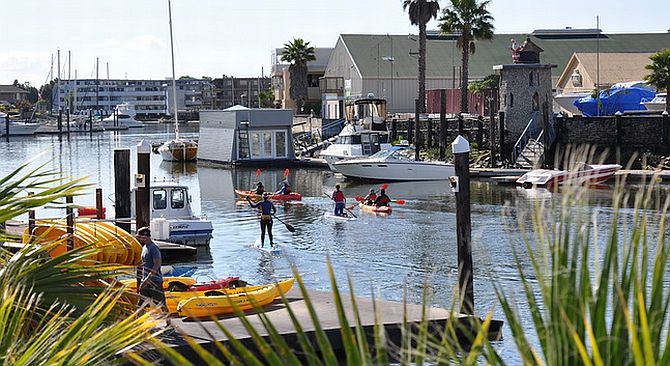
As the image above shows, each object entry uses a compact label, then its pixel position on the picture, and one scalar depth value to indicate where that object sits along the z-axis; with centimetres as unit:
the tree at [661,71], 5606
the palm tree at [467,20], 6719
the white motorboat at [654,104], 6025
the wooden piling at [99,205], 2770
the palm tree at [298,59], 9512
